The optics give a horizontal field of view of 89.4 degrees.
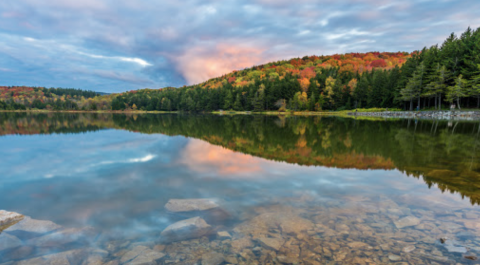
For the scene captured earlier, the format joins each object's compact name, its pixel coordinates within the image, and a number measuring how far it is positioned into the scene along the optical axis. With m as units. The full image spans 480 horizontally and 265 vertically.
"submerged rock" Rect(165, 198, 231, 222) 6.02
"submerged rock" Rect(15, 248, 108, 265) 4.20
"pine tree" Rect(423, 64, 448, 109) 56.44
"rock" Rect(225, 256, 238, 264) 4.21
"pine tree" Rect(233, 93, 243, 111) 115.12
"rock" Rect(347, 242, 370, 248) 4.62
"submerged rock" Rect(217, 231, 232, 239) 5.01
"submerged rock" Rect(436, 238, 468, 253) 4.45
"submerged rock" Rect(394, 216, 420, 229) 5.46
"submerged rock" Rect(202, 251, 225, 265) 4.21
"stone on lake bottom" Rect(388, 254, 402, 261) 4.22
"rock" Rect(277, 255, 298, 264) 4.18
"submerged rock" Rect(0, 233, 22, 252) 4.64
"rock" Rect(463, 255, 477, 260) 4.21
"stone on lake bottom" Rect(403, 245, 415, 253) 4.46
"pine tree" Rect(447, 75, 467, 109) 52.16
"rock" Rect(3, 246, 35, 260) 4.33
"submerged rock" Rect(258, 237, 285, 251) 4.64
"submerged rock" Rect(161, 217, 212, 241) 5.05
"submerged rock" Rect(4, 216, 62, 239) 5.12
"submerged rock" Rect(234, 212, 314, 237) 5.22
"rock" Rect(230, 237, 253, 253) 4.59
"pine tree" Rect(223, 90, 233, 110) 121.06
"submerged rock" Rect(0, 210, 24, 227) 5.51
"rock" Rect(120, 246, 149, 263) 4.30
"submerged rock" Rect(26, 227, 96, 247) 4.80
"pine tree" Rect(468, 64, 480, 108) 49.47
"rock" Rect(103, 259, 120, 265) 4.20
